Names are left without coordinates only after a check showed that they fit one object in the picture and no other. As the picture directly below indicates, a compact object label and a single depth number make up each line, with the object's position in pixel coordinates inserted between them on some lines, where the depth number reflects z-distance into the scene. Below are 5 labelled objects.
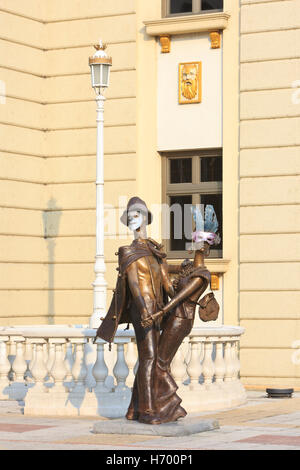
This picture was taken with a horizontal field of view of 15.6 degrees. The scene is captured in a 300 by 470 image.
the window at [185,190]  20.52
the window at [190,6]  20.56
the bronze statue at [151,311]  11.97
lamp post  16.75
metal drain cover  17.09
